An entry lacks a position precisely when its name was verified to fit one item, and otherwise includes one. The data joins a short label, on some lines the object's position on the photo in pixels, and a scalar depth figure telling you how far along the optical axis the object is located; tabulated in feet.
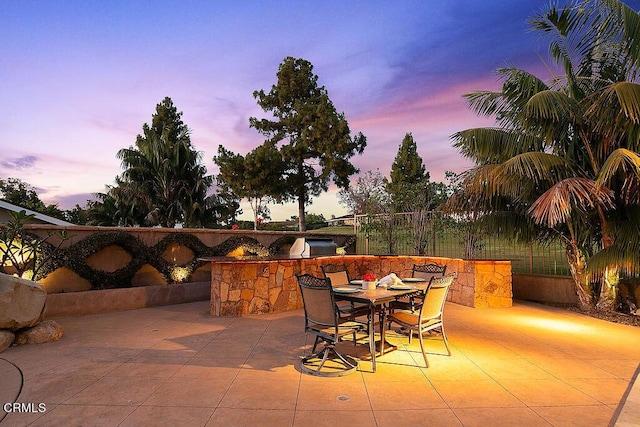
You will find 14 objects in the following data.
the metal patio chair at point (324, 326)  11.91
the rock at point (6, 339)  14.73
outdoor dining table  12.55
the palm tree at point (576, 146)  17.85
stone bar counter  21.58
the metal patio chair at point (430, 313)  12.80
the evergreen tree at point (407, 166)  95.45
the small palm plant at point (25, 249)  19.54
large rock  15.14
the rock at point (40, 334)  15.78
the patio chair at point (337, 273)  17.78
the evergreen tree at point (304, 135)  55.83
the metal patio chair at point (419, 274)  16.03
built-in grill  29.32
